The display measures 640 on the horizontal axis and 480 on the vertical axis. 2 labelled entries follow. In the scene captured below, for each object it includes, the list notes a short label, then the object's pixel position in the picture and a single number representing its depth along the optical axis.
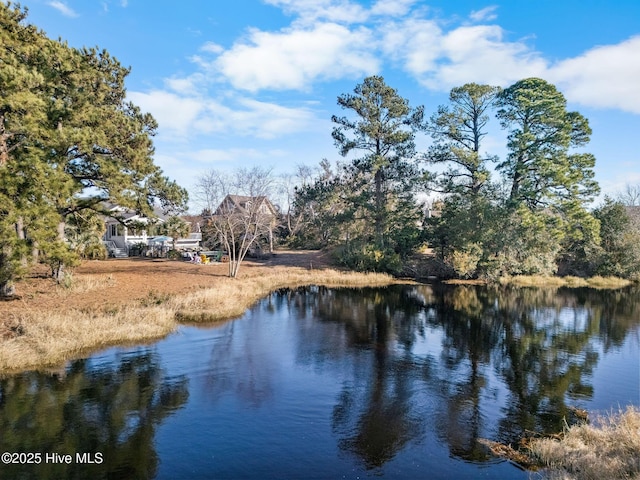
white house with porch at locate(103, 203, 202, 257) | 43.37
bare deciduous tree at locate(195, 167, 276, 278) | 31.65
